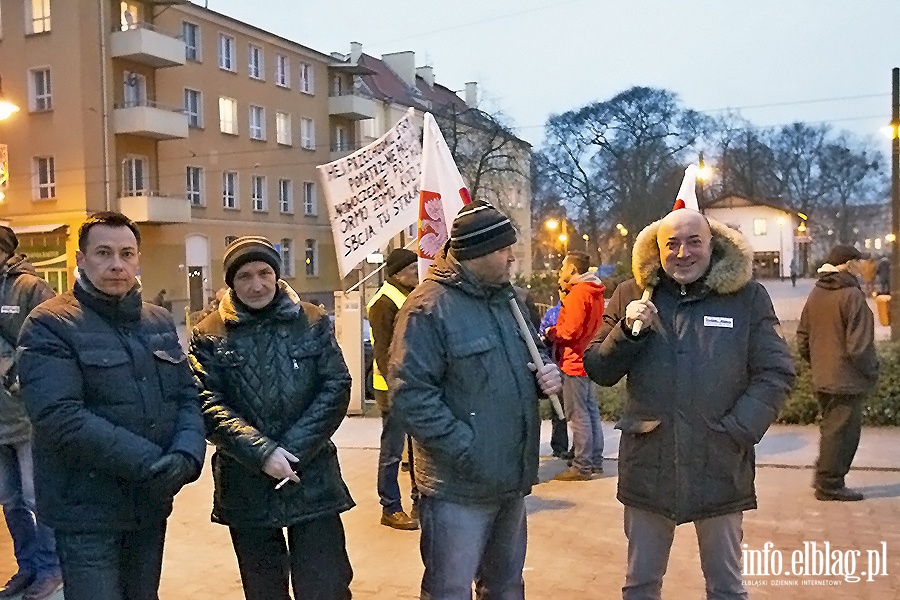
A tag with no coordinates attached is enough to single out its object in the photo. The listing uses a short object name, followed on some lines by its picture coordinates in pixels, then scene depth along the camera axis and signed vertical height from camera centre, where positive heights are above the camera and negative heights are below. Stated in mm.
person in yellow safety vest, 5953 -533
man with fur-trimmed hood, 3598 -508
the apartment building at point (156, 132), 30859 +5718
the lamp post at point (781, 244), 66619 +1802
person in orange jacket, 7430 -743
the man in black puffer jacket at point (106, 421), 3211 -544
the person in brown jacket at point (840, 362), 6320 -710
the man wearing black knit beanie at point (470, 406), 3361 -524
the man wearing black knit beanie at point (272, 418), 3574 -592
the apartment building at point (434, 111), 40875 +8412
